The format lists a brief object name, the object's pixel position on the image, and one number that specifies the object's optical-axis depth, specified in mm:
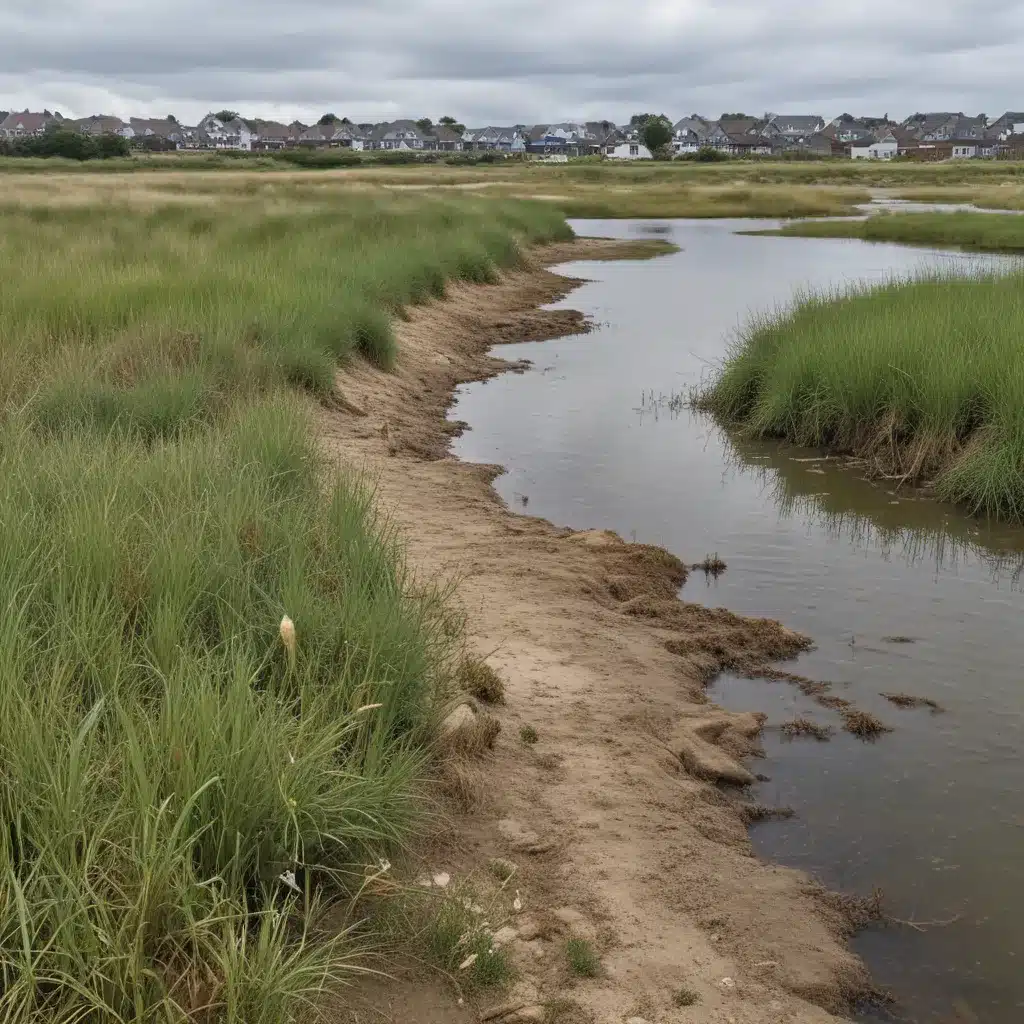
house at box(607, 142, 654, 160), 143875
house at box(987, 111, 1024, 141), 145062
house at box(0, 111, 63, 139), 132875
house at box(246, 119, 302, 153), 150250
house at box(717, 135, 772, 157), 149500
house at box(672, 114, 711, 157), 155500
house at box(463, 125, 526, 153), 168250
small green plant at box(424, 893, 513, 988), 3676
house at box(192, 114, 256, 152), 146875
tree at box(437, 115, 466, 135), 169512
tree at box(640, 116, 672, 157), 134125
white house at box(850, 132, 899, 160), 143875
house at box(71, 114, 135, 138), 142500
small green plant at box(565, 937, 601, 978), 3938
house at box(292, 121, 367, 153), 152000
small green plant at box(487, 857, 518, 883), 4410
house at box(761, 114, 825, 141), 159875
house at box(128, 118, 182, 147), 143500
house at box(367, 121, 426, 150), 158625
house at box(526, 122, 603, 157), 163875
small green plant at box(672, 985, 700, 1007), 3879
